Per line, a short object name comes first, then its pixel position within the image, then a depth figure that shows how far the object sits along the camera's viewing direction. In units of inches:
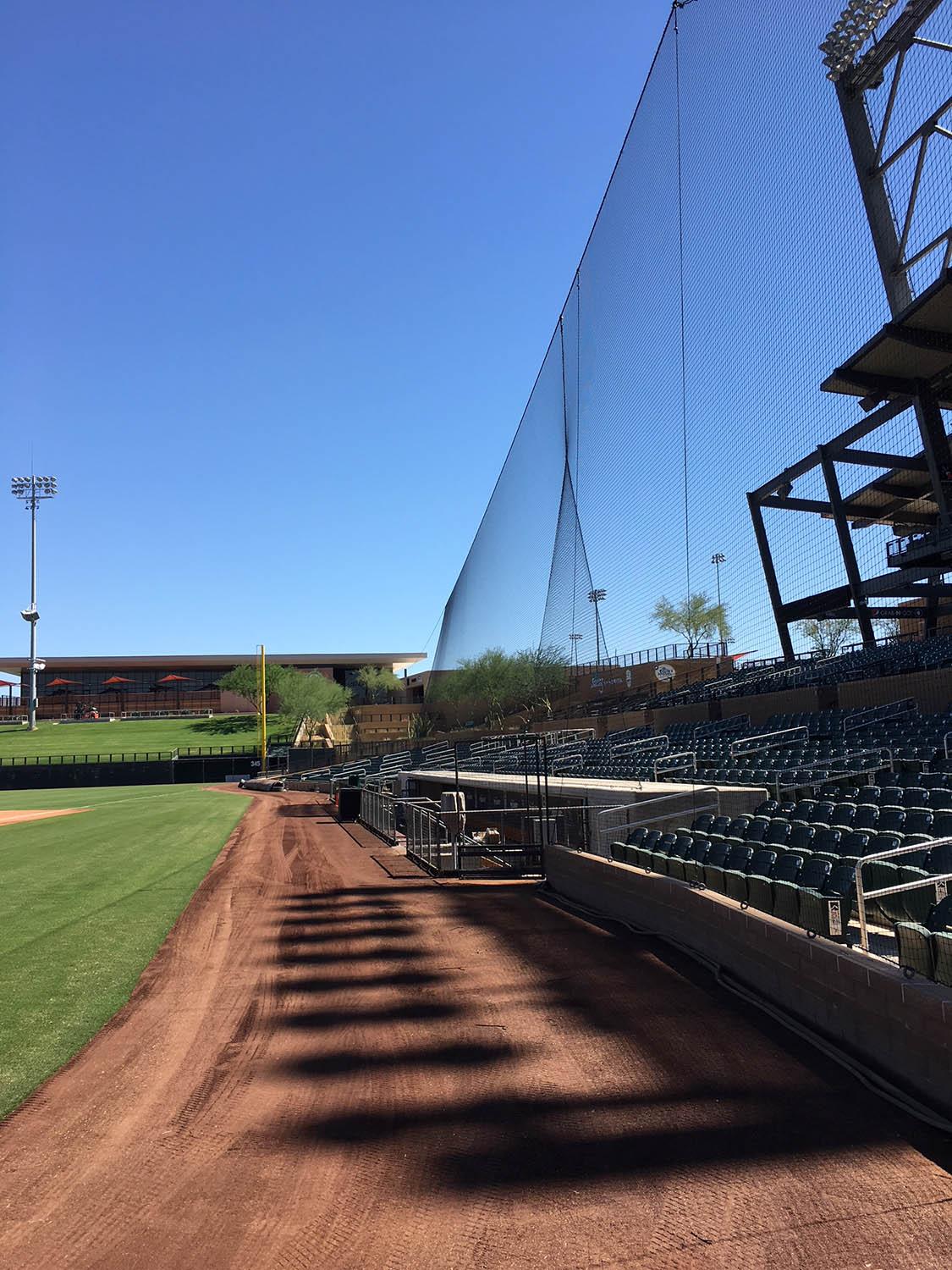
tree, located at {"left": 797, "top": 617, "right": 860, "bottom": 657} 2682.1
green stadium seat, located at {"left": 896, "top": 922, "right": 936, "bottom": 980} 213.8
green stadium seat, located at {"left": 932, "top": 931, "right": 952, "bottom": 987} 207.6
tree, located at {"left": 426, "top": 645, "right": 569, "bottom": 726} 1891.0
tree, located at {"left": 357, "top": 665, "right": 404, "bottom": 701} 4224.9
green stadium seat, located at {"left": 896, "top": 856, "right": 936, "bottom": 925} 263.7
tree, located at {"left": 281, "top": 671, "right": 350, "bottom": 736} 3233.3
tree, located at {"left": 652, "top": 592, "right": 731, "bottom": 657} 2609.7
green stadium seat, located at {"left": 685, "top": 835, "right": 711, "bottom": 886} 382.0
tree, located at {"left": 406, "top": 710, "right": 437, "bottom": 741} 2829.7
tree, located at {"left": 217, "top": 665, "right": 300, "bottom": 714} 3846.0
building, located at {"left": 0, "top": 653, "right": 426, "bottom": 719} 4421.8
